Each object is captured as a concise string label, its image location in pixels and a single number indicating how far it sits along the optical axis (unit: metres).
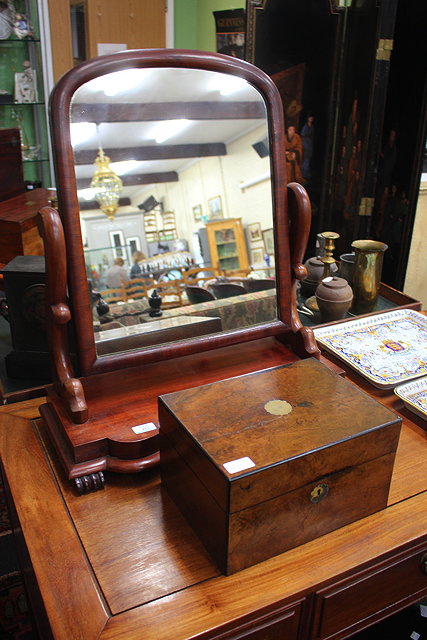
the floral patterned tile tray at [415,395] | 1.11
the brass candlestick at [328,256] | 1.60
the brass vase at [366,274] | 1.58
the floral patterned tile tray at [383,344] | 1.24
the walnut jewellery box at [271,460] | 0.75
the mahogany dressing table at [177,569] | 0.71
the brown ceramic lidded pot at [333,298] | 1.47
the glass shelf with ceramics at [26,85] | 2.78
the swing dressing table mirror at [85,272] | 0.92
